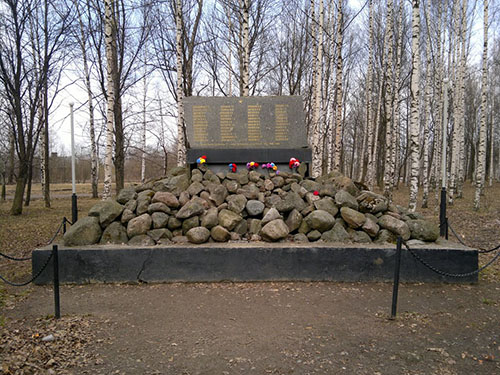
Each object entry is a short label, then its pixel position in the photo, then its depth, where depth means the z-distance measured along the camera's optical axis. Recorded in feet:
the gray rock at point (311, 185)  21.83
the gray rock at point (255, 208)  20.20
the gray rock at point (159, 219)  19.38
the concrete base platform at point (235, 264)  17.51
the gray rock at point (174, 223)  19.53
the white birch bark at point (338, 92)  38.79
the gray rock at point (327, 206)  20.08
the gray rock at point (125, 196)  21.43
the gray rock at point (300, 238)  18.99
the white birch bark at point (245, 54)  34.86
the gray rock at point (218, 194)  20.99
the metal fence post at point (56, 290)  13.39
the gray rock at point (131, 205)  20.26
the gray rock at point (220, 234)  18.65
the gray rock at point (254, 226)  19.68
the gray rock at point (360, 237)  18.96
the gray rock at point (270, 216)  19.52
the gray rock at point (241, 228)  19.60
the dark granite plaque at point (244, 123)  24.52
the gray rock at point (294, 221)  19.44
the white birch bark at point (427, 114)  46.50
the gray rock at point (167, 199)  20.24
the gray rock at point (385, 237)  18.93
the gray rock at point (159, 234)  18.93
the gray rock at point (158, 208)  19.94
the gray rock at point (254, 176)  22.81
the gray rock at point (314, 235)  18.99
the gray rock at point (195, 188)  21.43
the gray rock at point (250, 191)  21.34
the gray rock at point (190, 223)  19.36
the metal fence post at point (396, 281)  13.28
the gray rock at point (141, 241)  18.61
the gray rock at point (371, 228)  19.05
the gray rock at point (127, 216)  19.61
